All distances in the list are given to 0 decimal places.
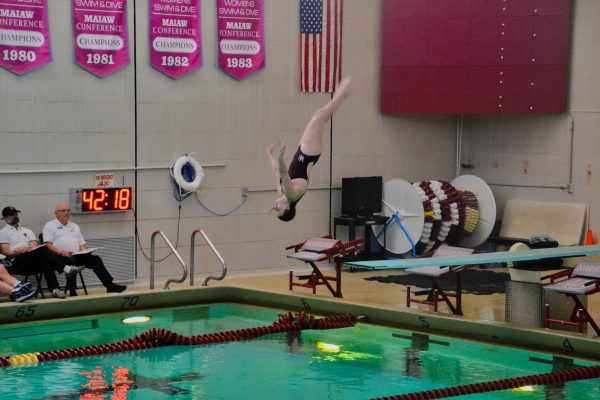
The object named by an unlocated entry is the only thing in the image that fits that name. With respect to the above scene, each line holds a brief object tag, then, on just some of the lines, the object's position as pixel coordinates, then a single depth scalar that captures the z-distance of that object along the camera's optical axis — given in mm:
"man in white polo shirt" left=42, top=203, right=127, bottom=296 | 12992
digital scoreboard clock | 13727
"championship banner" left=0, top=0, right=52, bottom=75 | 13133
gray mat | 14141
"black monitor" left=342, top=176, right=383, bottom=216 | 16125
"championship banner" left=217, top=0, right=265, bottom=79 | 14961
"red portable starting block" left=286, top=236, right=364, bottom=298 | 13055
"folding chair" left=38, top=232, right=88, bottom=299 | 12723
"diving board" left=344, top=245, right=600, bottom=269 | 10559
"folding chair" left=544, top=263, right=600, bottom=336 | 10453
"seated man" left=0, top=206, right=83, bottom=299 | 12461
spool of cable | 16047
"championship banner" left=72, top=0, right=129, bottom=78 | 13703
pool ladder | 13027
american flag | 15711
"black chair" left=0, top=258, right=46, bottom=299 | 12484
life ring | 14484
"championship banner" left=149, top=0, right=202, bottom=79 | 14367
